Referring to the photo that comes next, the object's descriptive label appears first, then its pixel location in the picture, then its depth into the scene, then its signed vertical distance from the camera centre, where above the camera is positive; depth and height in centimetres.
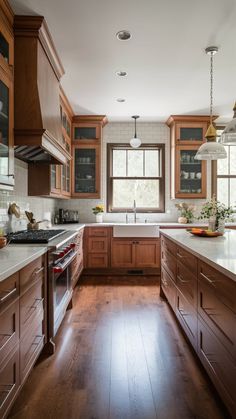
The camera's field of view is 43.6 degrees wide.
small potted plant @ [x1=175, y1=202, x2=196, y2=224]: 527 +1
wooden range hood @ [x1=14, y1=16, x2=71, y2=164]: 243 +108
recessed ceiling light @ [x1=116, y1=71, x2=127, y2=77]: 348 +165
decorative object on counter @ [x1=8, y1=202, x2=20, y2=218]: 288 +2
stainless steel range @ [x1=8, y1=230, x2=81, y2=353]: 231 -47
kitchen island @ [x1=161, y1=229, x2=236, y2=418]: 146 -56
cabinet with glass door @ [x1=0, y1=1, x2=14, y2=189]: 218 +87
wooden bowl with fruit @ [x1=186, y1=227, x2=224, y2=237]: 291 -20
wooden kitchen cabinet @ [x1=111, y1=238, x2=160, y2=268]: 484 -67
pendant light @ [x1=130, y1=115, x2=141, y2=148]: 522 +125
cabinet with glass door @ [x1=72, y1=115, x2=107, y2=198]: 518 +102
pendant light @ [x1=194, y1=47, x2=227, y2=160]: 284 +62
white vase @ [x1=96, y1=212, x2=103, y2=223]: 534 -9
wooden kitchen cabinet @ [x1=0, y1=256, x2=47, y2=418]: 142 -66
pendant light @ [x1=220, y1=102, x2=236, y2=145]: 243 +67
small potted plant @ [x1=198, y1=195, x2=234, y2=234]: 306 -3
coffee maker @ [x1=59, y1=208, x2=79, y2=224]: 506 -7
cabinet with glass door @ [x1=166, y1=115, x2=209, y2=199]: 520 +101
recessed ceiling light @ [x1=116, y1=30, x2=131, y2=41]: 267 +163
